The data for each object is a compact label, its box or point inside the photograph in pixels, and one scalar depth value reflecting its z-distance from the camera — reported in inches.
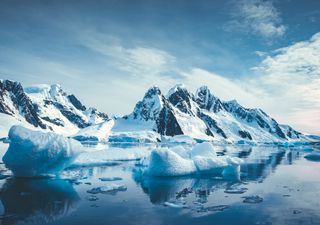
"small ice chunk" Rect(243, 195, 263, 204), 589.9
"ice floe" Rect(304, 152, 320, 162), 1737.6
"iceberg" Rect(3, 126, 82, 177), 754.2
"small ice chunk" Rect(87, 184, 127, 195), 645.8
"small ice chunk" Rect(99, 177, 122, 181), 798.1
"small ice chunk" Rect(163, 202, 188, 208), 543.8
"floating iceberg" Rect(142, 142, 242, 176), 851.4
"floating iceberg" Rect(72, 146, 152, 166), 1119.5
